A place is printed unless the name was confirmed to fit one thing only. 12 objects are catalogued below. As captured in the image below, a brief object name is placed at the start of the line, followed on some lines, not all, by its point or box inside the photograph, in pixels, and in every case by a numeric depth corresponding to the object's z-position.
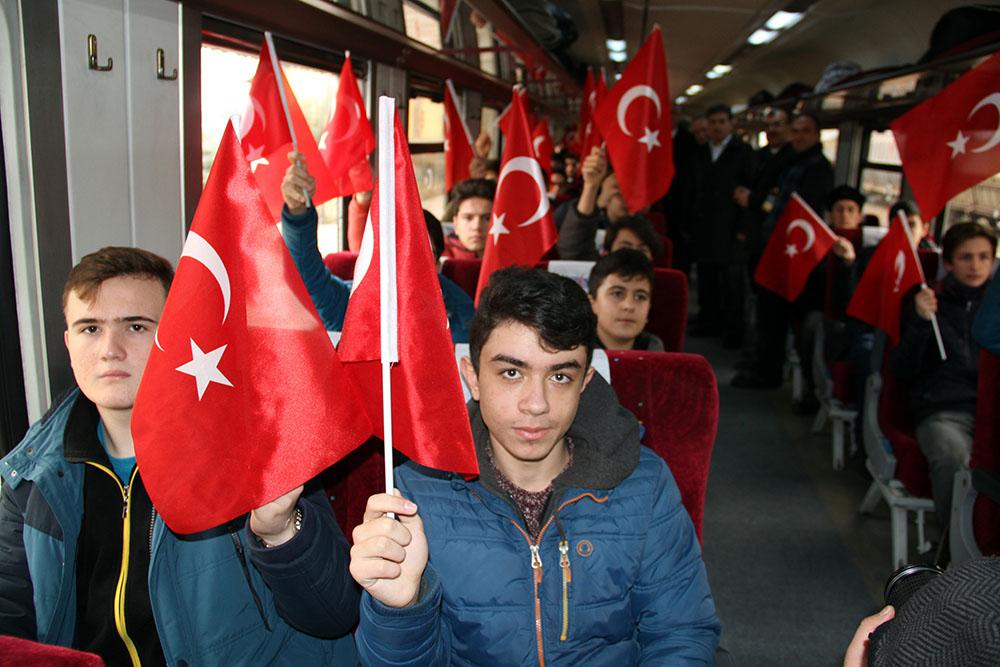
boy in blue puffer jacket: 1.66
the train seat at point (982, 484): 2.61
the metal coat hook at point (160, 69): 2.56
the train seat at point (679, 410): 2.13
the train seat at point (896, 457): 3.59
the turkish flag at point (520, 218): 3.32
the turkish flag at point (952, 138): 3.28
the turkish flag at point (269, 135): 3.06
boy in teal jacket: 1.58
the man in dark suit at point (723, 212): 8.13
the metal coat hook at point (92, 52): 2.28
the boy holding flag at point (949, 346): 3.61
